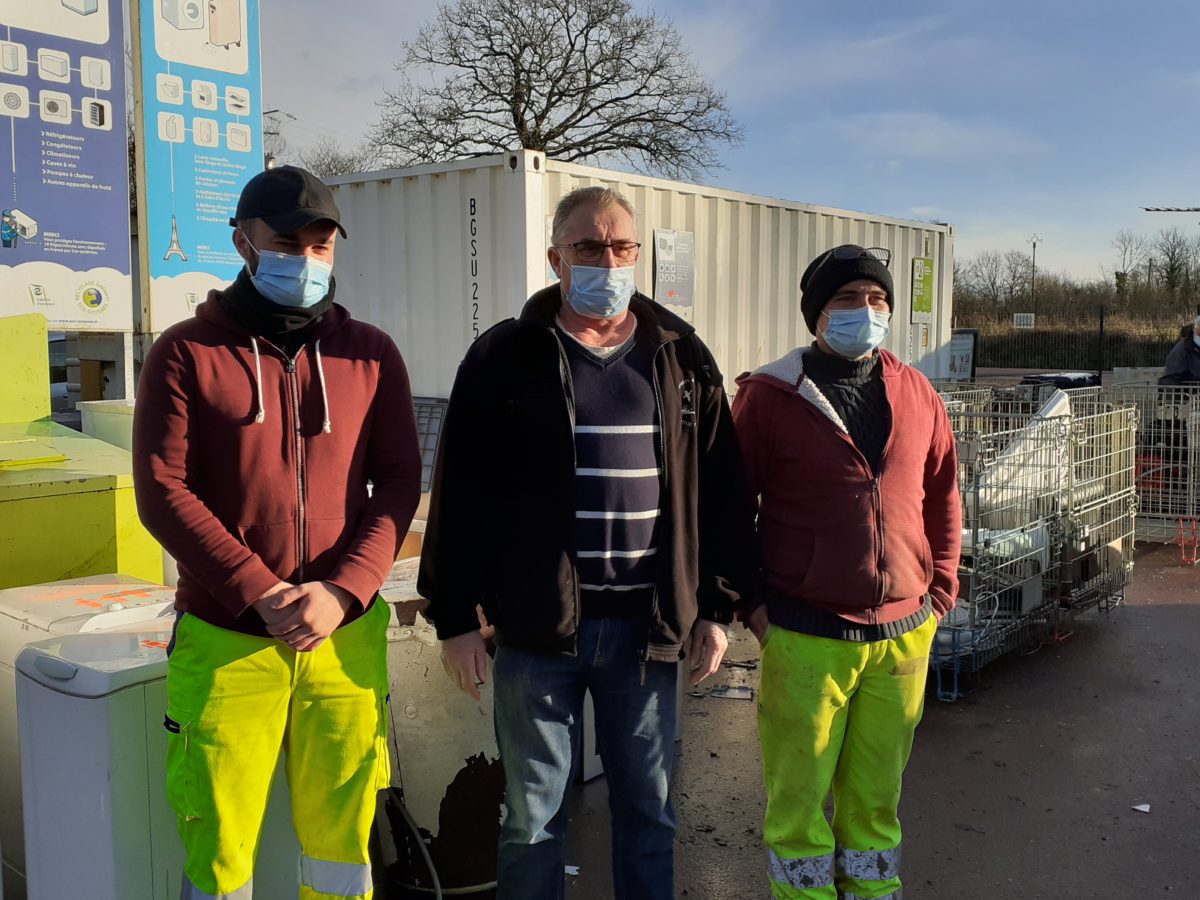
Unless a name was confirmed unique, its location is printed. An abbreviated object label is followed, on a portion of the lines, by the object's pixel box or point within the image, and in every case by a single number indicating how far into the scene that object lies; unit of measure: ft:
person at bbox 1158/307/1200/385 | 26.89
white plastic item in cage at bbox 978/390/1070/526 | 16.56
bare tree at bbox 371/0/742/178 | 96.17
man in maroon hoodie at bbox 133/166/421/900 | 6.73
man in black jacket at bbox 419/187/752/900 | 7.53
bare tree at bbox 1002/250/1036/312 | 167.84
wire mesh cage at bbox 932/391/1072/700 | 15.99
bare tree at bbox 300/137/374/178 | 123.01
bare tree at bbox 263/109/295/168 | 94.77
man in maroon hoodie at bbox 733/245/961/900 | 8.50
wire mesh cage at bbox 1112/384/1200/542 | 25.21
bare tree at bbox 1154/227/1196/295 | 140.36
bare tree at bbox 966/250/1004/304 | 170.43
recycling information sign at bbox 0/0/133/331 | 15.24
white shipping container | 19.77
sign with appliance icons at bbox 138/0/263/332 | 16.98
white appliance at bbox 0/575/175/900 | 8.44
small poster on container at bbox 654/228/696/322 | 22.24
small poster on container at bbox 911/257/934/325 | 32.96
